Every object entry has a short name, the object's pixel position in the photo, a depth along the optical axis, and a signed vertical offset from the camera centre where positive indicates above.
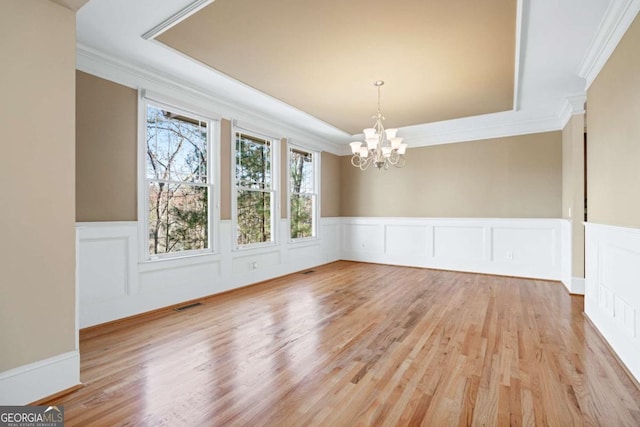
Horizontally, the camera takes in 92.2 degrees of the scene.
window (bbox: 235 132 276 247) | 4.64 +0.33
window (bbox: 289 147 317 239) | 5.84 +0.36
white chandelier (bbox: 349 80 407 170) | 3.65 +0.79
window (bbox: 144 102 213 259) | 3.54 +0.35
